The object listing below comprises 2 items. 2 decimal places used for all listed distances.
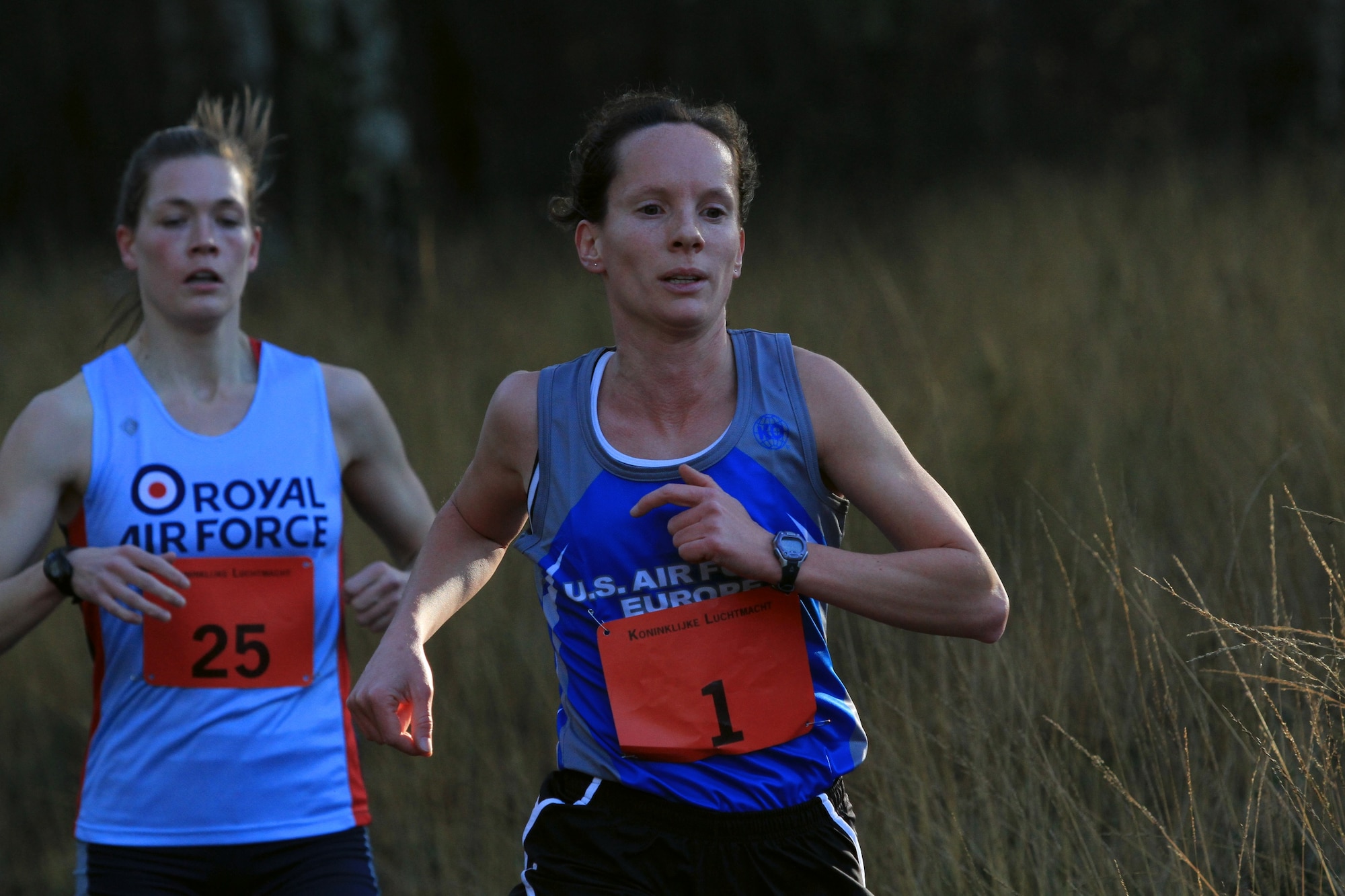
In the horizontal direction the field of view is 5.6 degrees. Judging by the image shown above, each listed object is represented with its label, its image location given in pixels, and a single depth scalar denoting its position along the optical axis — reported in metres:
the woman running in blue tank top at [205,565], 13.35
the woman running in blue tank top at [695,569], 12.93
